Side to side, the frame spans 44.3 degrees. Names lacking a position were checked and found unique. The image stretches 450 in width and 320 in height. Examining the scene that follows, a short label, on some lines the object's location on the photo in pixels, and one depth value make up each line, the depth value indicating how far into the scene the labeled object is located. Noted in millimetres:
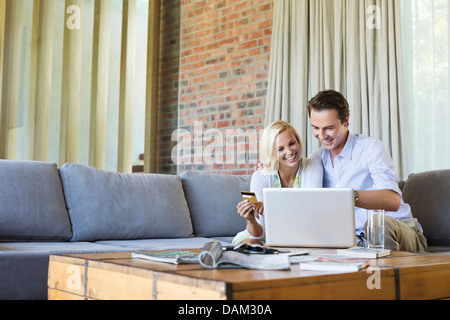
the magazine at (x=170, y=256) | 1345
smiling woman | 2369
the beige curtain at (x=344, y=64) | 3420
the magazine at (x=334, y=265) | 1228
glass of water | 1715
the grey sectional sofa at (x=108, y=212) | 2244
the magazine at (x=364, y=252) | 1576
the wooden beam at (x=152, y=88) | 4910
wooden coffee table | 1054
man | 2256
